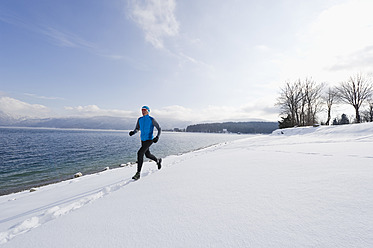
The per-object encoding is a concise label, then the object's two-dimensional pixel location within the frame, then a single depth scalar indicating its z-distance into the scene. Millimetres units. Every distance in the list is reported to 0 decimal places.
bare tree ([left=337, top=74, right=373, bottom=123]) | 21781
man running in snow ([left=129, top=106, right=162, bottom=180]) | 4734
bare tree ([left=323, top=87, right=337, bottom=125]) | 26503
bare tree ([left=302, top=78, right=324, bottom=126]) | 28056
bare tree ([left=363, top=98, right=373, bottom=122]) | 33431
